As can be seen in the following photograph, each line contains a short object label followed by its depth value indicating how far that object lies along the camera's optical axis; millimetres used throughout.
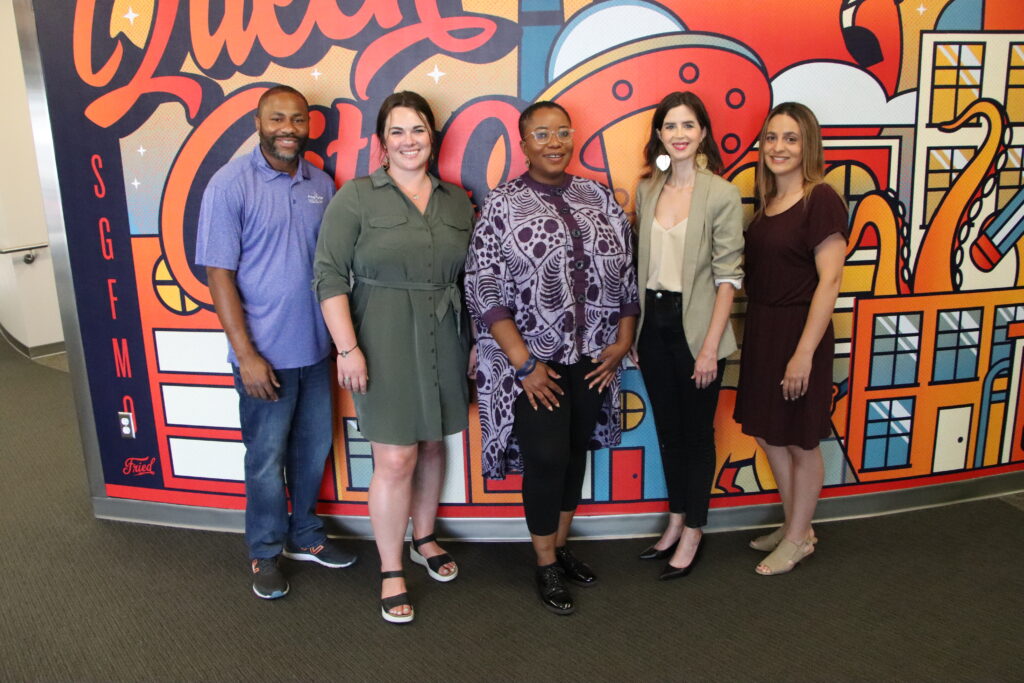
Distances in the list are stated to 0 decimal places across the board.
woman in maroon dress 2439
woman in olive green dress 2338
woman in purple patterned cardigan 2322
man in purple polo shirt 2453
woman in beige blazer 2453
